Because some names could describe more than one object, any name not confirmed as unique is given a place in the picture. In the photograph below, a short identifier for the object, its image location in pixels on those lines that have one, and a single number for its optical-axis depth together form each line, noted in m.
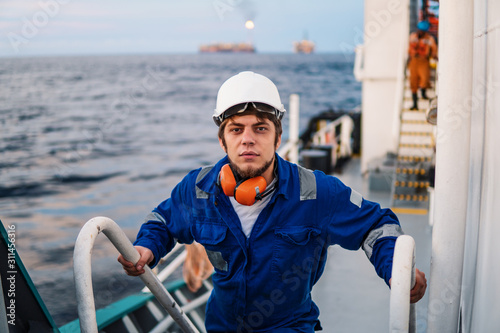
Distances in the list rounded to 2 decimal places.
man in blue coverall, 2.38
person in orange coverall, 10.04
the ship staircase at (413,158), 8.91
